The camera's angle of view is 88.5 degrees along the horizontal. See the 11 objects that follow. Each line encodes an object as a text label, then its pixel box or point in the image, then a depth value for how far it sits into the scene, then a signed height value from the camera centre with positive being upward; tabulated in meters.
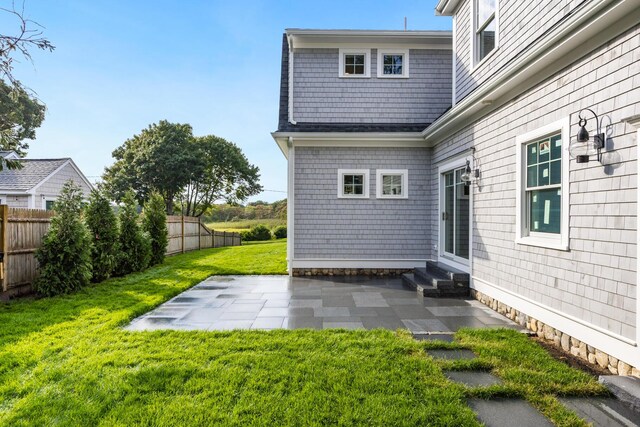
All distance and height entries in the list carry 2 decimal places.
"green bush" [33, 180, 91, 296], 5.74 -0.78
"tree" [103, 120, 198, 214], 20.95 +2.90
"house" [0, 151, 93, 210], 14.56 +1.21
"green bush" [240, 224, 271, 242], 21.64 -1.62
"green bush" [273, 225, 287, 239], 22.55 -1.53
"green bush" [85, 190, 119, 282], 6.95 -0.54
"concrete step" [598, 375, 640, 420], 2.37 -1.36
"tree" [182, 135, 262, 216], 24.92 +2.54
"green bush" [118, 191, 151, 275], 7.90 -0.82
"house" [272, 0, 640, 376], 2.96 +0.78
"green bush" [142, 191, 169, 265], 9.56 -0.49
